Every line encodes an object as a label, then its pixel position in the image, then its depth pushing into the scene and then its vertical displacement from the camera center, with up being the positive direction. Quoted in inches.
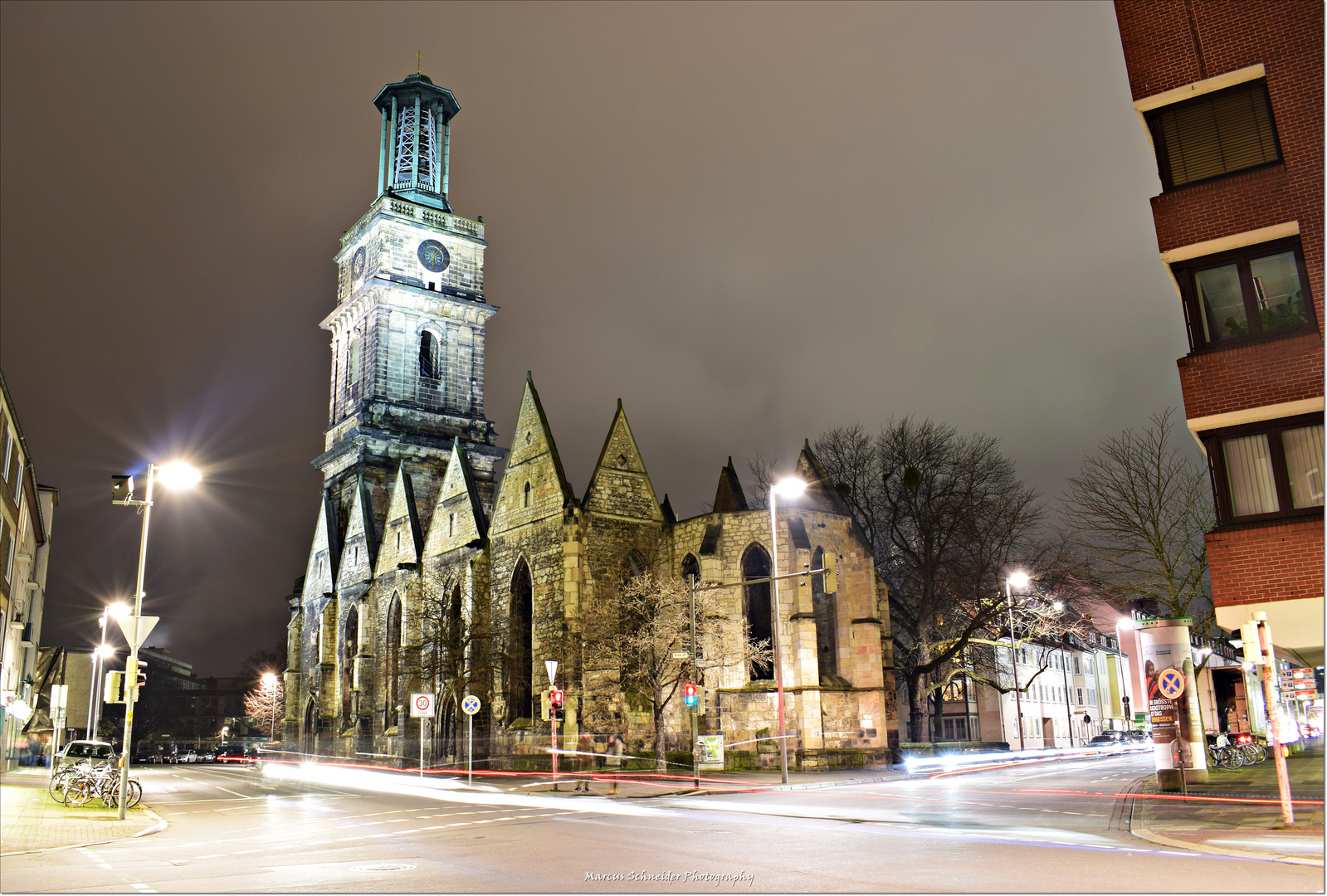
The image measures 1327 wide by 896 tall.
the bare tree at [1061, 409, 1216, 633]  1210.6 +156.8
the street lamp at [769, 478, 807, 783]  1003.8 +179.6
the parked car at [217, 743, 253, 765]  2797.7 -190.5
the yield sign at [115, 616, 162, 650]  740.0 +47.2
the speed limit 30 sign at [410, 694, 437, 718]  1150.3 -22.7
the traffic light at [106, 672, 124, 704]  754.2 +5.8
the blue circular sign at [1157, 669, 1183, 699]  706.8 -14.1
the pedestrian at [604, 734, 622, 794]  1289.4 -94.5
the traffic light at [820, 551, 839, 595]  950.4 +91.2
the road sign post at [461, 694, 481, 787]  1114.1 -23.7
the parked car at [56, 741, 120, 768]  1204.5 -65.5
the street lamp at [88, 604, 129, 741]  1556.6 +71.6
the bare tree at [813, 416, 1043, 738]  1669.5 +210.9
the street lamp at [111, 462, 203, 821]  743.7 +146.3
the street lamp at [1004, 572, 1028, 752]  1512.1 +125.1
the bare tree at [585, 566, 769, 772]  1216.8 +49.8
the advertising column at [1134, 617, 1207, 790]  785.6 -11.7
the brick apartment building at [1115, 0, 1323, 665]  669.9 +267.1
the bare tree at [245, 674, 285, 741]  3639.3 -48.6
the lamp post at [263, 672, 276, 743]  3616.4 +23.2
